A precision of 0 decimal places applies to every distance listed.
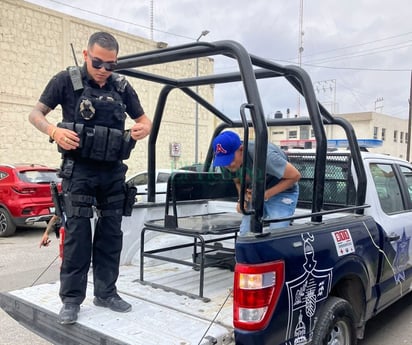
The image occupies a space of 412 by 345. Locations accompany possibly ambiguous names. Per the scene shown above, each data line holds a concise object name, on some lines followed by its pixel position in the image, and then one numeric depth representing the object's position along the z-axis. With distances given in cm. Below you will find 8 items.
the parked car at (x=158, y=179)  961
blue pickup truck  239
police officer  274
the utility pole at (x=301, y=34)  3055
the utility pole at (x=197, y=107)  1472
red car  931
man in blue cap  310
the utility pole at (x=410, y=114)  2488
